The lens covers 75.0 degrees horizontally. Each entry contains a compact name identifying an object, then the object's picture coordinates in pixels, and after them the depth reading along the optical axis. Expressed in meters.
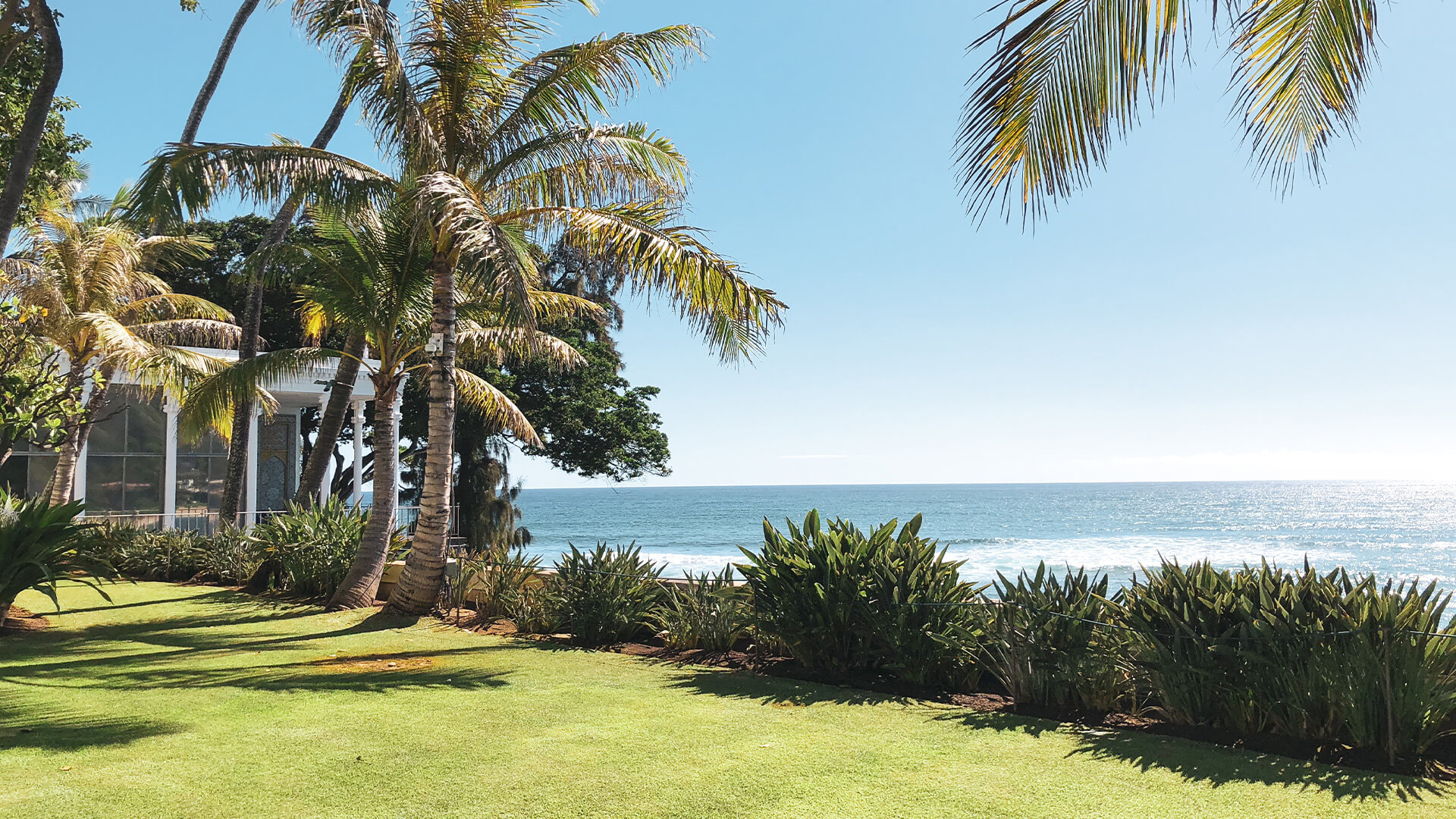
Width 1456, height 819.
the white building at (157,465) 19.66
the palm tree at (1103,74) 3.92
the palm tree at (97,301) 14.36
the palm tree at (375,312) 11.31
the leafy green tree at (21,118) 12.05
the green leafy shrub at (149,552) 14.88
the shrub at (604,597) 9.20
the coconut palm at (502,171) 9.58
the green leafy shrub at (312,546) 12.45
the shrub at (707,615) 8.44
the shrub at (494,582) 10.57
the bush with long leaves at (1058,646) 6.05
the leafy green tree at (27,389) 10.25
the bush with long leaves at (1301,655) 4.91
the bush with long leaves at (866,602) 6.88
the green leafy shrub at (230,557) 14.06
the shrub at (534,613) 9.72
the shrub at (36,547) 8.68
